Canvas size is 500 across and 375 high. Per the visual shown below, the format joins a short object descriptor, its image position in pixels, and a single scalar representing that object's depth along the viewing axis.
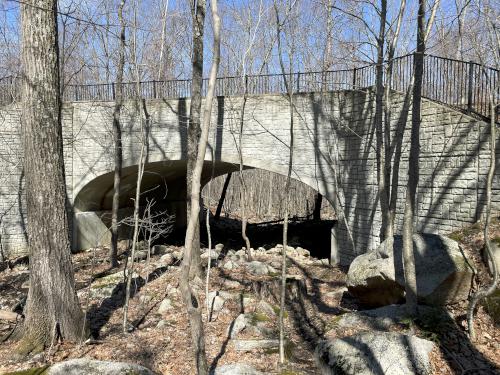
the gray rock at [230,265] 9.76
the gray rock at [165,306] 7.18
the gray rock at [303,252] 12.63
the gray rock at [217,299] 7.09
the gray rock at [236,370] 4.80
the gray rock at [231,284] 8.21
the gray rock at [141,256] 11.36
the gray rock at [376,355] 4.40
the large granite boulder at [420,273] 5.95
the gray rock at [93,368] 4.14
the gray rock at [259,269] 9.41
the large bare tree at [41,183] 5.31
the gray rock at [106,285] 8.16
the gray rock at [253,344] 5.79
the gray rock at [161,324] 6.51
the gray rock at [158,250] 12.43
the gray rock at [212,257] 10.38
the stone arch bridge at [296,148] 8.03
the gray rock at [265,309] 6.96
